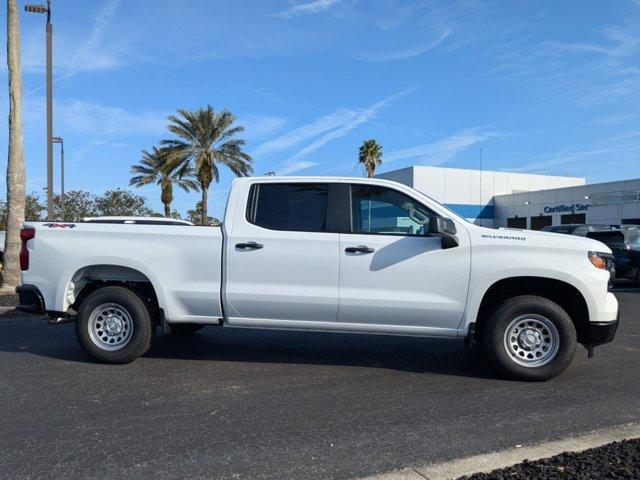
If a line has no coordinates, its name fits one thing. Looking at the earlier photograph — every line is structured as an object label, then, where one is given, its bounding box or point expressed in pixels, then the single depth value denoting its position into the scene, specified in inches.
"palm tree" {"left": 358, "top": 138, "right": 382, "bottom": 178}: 2066.9
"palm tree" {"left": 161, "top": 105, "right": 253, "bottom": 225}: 1229.1
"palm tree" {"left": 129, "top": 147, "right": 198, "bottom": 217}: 1380.4
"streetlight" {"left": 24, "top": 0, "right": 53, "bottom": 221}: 547.8
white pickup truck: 215.5
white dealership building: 1696.6
